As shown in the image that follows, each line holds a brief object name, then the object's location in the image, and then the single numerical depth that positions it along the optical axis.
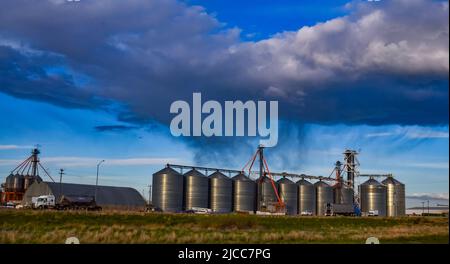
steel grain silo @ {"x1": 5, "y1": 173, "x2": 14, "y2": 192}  135.12
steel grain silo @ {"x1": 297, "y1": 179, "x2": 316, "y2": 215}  131.50
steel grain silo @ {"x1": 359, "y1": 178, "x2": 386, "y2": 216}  141.25
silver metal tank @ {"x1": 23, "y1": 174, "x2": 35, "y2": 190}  134.12
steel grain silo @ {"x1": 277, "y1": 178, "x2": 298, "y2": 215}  127.81
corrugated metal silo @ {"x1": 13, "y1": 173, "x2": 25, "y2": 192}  134.62
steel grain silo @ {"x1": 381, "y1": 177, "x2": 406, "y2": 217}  141.12
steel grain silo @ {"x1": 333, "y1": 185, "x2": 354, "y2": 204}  139.50
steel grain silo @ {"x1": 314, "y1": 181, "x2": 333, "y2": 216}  134.50
